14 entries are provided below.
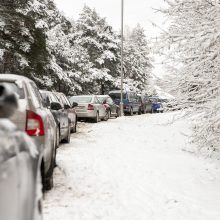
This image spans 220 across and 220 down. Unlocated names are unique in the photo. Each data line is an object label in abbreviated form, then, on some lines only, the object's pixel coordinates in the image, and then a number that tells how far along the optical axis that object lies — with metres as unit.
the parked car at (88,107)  25.12
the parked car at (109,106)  28.98
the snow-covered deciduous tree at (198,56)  9.16
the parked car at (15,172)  2.35
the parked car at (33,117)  6.73
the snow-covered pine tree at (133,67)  64.91
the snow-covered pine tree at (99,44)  55.69
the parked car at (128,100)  39.06
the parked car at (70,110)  15.37
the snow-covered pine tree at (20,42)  25.41
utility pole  39.50
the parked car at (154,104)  50.58
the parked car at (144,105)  43.06
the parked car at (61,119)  13.40
